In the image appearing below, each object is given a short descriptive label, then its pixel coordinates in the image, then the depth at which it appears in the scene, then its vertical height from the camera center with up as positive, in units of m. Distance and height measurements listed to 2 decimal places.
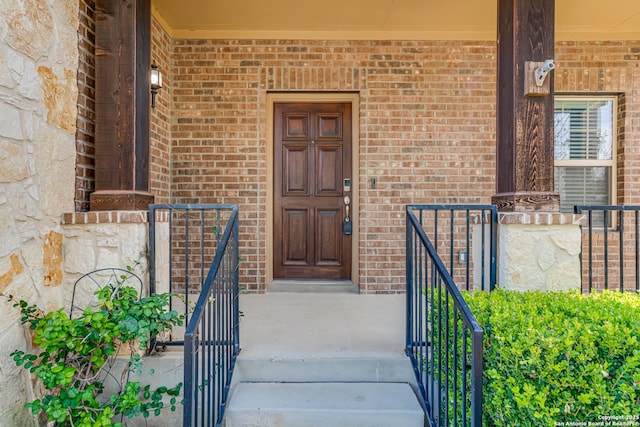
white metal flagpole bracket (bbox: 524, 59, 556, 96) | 2.15 +0.72
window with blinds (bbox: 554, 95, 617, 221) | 4.06 +0.67
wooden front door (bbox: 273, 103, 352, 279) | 4.08 +0.22
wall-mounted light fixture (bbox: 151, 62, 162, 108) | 3.38 +1.12
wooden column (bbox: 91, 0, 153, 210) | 2.27 +0.62
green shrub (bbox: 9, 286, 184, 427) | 1.68 -0.66
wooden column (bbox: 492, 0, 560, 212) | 2.18 +0.56
